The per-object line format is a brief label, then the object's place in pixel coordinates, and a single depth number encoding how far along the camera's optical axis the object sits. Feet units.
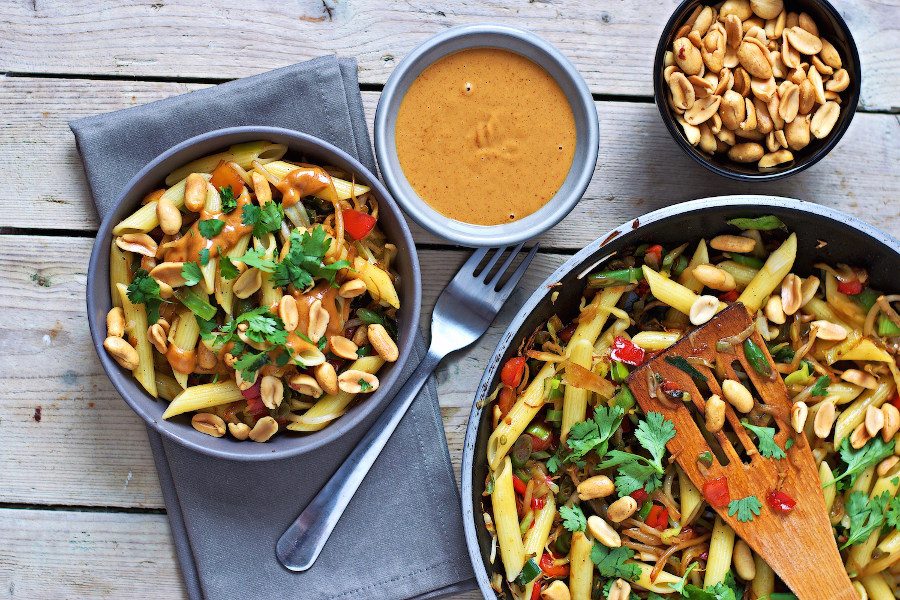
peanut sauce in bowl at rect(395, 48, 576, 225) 2.87
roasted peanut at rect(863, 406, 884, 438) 2.84
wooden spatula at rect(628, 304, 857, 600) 2.84
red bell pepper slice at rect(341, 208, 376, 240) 2.78
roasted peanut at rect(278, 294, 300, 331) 2.71
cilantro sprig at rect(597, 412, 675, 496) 2.83
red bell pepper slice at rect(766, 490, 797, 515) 2.83
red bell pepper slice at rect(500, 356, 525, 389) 2.88
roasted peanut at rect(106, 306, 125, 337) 2.76
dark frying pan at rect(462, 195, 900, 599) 2.81
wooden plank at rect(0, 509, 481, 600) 3.03
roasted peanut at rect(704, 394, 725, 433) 2.82
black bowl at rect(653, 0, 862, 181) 2.85
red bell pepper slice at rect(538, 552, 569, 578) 2.88
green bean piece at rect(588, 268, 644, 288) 2.88
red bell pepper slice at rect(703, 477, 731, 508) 2.84
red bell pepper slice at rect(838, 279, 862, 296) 2.88
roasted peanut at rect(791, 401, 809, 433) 2.83
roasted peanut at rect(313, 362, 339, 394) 2.74
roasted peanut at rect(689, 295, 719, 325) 2.86
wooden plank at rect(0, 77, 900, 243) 3.00
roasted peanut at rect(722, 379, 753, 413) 2.83
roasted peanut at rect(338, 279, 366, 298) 2.76
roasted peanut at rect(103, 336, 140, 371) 2.73
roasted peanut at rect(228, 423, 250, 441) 2.80
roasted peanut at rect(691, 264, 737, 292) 2.87
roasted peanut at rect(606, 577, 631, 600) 2.84
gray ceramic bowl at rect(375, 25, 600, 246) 2.85
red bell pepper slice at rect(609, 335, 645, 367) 2.87
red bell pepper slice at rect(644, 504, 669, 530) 2.88
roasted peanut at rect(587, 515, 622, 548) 2.85
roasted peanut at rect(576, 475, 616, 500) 2.84
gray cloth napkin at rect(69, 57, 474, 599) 2.93
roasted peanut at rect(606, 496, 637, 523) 2.83
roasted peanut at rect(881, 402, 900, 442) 2.85
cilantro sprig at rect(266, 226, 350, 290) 2.70
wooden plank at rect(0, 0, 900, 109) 2.99
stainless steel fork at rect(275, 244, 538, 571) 2.97
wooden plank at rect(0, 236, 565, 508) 3.01
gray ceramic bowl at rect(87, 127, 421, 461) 2.75
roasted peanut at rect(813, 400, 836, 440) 2.84
